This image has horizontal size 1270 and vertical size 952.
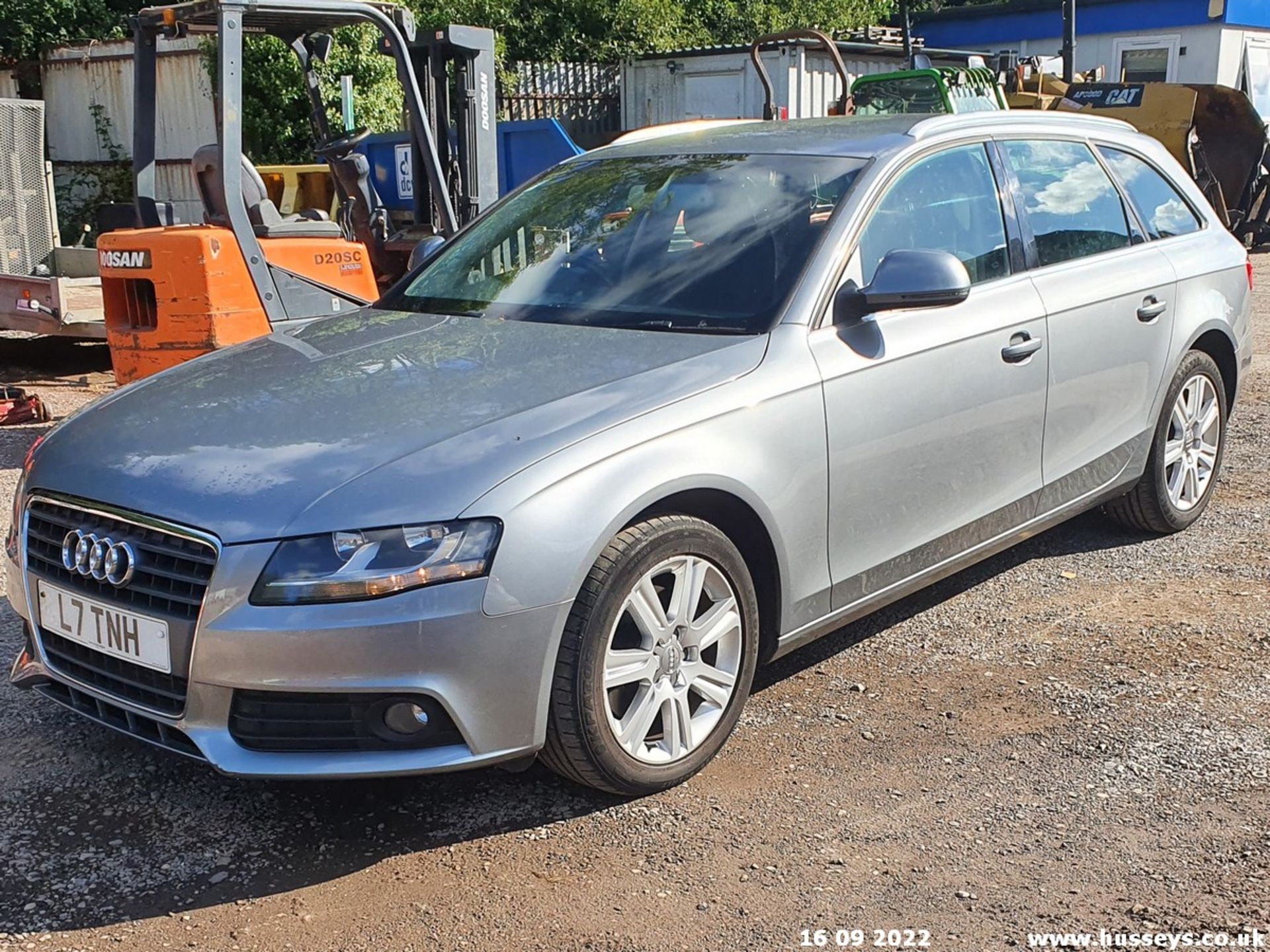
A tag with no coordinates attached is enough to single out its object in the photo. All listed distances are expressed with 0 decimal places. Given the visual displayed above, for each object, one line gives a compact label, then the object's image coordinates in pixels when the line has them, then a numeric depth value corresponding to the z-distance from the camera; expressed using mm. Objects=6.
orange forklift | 7289
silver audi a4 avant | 2982
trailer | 11336
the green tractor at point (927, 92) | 12844
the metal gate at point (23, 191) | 11477
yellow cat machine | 16609
